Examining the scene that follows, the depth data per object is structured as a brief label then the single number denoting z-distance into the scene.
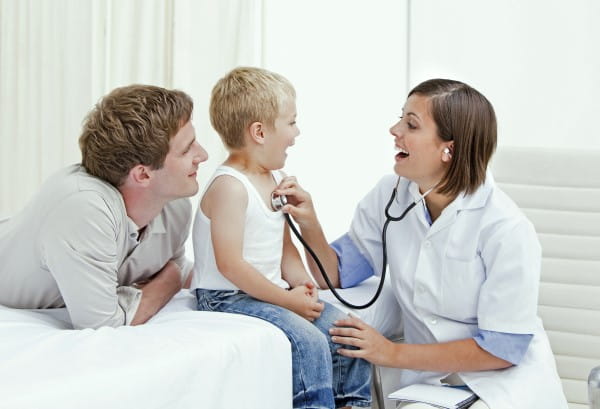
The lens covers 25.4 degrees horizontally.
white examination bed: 2.14
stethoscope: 2.68
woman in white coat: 2.54
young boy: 2.49
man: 2.44
